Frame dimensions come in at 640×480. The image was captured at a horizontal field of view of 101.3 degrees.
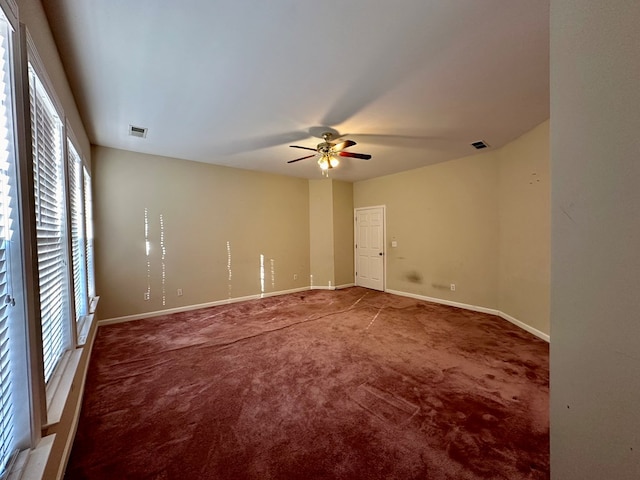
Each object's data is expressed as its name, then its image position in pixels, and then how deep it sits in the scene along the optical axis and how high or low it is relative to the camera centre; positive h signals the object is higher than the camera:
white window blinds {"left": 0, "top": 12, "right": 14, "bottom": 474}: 0.98 -0.13
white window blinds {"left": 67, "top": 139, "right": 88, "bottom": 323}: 2.45 +0.05
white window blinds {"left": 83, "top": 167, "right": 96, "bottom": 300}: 3.27 +0.03
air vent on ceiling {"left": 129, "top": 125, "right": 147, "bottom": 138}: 3.19 +1.30
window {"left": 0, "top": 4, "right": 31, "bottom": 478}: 1.00 -0.22
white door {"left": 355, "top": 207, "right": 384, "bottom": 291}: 5.98 -0.36
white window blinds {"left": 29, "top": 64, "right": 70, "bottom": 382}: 1.46 +0.10
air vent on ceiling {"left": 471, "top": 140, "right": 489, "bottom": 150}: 3.75 +1.26
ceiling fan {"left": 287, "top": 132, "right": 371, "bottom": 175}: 3.38 +1.07
